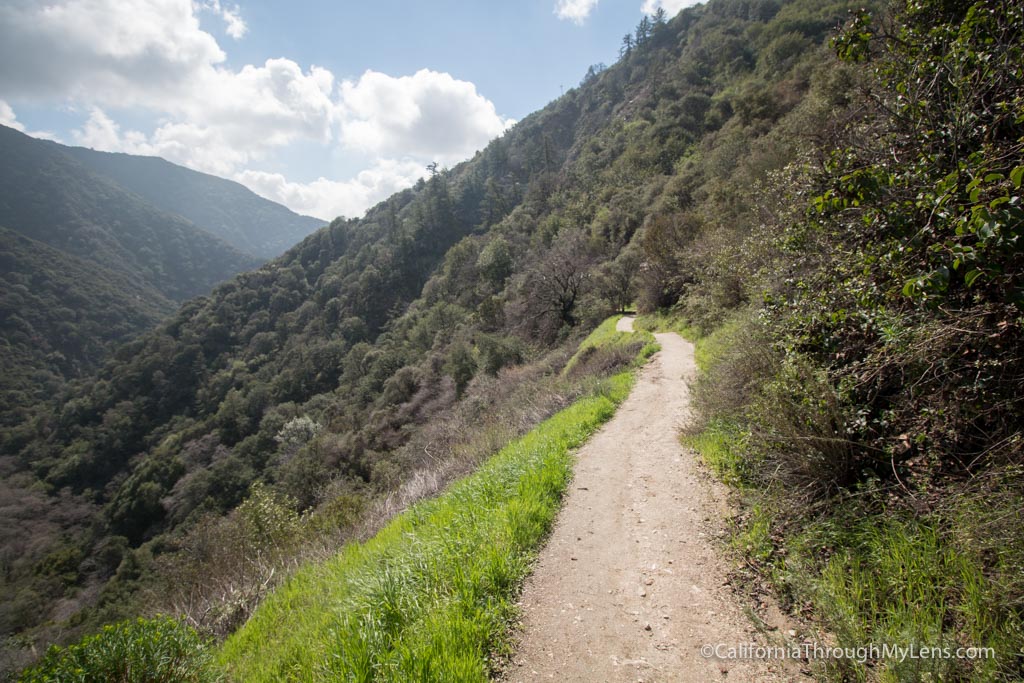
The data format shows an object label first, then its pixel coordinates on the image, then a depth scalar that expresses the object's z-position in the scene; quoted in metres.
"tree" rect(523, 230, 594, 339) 28.64
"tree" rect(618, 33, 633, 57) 121.06
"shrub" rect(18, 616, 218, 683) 3.04
